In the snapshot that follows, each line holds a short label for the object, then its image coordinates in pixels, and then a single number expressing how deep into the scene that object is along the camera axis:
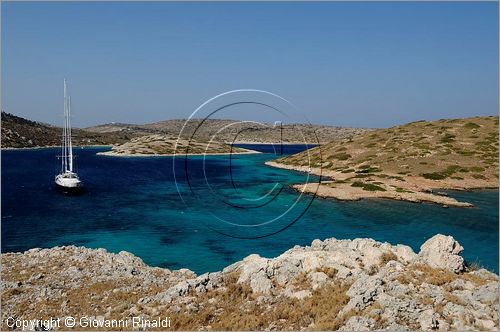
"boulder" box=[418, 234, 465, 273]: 25.66
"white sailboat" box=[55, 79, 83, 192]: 99.62
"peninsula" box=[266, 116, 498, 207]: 95.49
